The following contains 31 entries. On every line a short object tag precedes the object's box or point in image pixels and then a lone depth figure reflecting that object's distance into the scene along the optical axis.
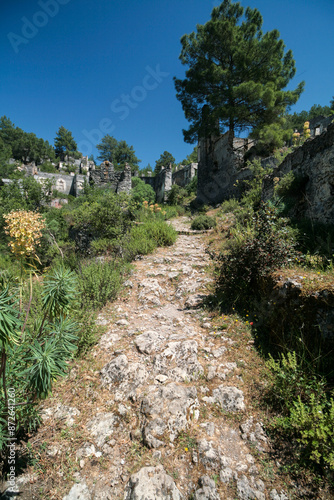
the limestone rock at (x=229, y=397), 2.13
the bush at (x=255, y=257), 3.26
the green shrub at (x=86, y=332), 2.98
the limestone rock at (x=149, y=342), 2.93
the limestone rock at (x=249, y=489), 1.52
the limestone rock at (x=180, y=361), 2.54
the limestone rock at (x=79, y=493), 1.64
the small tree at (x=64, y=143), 56.62
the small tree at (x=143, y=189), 24.09
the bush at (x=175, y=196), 20.10
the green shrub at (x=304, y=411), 1.61
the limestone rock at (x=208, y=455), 1.73
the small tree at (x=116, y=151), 46.28
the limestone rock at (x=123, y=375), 2.46
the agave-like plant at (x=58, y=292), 1.76
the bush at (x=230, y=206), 10.50
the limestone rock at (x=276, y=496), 1.49
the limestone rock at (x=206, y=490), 1.54
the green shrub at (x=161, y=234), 7.42
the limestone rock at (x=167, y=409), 1.99
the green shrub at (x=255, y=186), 8.51
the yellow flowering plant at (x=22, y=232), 1.86
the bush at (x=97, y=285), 3.95
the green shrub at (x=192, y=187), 23.88
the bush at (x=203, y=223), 9.71
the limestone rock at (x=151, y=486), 1.58
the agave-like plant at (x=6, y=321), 1.34
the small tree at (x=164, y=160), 45.44
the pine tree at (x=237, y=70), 12.12
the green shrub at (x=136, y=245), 6.42
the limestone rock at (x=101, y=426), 2.02
